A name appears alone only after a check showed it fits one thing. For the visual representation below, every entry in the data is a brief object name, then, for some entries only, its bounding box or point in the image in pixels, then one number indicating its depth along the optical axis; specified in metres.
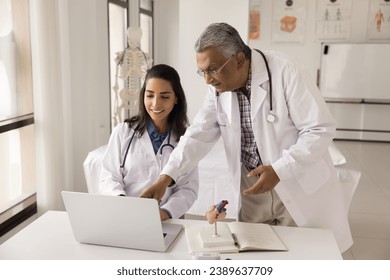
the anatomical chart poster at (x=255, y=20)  6.98
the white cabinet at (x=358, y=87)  6.43
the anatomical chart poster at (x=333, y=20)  6.76
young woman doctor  1.77
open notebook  1.30
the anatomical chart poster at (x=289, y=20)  6.90
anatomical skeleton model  3.72
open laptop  1.22
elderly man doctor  1.42
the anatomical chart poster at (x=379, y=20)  6.65
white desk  1.27
